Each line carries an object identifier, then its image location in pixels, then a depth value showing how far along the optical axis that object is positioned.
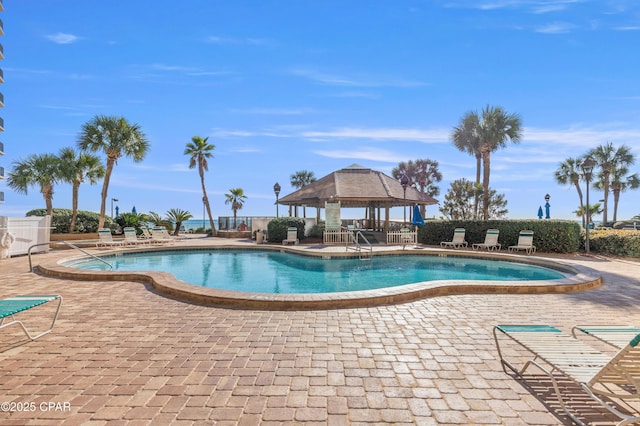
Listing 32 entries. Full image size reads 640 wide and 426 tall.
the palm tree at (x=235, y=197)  31.64
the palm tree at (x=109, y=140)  18.80
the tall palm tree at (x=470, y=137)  21.47
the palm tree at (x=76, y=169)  20.12
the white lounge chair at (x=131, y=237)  15.15
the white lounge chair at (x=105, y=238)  14.51
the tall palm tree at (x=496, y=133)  19.97
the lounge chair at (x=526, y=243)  12.95
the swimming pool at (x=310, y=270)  8.31
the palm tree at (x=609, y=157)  27.95
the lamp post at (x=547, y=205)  23.44
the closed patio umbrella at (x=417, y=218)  16.88
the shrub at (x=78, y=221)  20.36
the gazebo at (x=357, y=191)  18.03
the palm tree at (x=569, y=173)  29.22
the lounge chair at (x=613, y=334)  2.58
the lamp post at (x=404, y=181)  15.63
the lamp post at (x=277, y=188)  19.39
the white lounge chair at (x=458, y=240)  14.86
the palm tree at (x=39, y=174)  20.56
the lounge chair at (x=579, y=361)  2.02
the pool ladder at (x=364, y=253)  12.47
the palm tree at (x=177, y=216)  24.98
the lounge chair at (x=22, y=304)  3.27
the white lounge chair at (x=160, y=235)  17.12
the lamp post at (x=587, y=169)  12.66
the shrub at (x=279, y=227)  17.61
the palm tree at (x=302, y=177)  38.72
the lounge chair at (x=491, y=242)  13.80
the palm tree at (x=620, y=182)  29.94
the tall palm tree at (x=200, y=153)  24.88
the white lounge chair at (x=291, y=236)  16.97
